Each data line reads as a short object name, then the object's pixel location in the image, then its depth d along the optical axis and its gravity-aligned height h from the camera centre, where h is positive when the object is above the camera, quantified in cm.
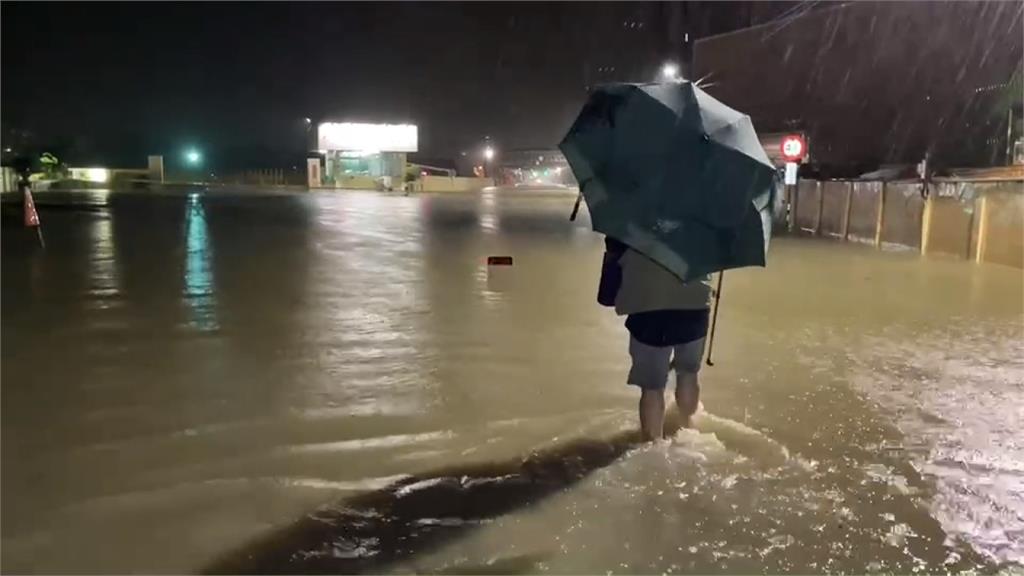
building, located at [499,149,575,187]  7494 +27
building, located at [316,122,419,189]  6125 +155
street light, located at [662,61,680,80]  3697 +446
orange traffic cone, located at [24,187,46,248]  1459 -85
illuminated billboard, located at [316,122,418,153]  6134 +237
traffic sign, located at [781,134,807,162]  2480 +78
